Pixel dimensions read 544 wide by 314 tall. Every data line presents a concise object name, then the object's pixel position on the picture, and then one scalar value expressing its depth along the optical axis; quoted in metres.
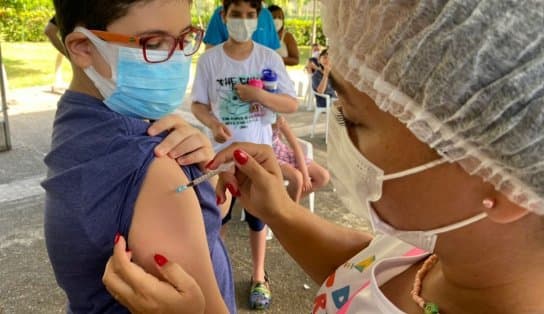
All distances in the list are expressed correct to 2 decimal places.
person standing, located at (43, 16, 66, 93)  8.48
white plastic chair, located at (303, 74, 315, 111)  8.28
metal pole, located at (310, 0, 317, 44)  9.16
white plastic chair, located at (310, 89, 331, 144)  6.49
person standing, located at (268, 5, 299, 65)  6.58
